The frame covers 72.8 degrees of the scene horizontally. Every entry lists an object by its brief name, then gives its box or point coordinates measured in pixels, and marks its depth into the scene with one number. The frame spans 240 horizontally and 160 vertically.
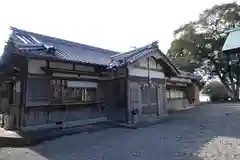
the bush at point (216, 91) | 23.01
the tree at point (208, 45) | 23.10
